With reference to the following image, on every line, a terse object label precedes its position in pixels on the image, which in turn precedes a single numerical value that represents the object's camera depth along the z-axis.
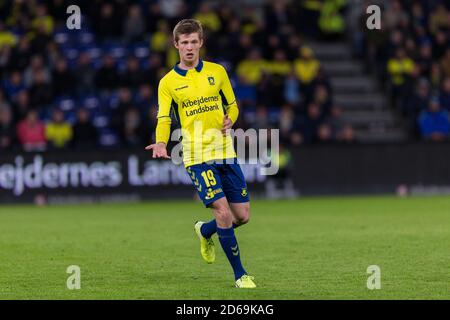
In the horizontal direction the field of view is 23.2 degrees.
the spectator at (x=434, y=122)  24.23
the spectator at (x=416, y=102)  25.06
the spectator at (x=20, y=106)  23.38
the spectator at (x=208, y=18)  25.83
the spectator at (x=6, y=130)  22.55
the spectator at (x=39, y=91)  23.73
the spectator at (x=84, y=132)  22.94
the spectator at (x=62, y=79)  23.83
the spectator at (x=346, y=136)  23.50
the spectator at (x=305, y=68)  25.47
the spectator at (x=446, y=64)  26.66
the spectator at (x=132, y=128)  23.14
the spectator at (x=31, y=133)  22.75
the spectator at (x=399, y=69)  26.23
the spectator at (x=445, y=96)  25.47
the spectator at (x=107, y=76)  23.95
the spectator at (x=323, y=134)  23.53
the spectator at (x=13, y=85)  24.02
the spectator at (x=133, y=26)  25.41
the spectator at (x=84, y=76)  24.20
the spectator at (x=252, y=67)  25.23
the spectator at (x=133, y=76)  24.06
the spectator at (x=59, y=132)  23.08
